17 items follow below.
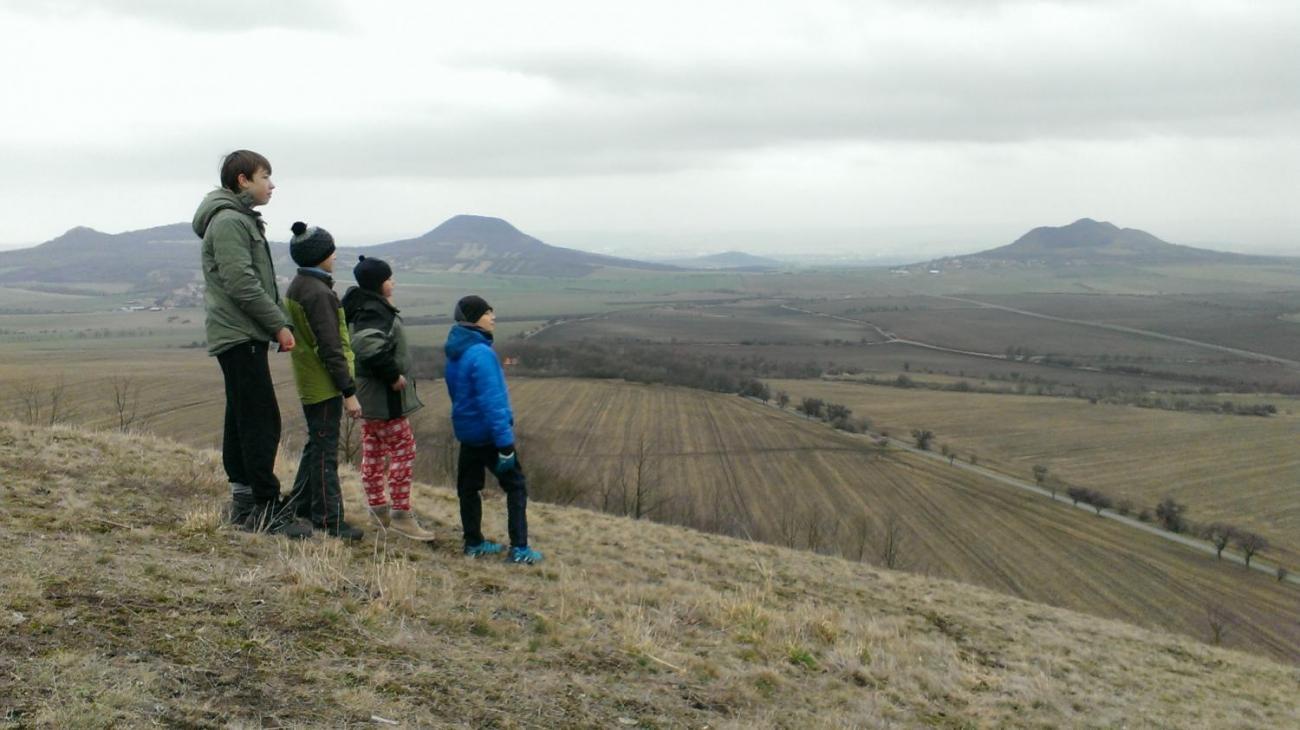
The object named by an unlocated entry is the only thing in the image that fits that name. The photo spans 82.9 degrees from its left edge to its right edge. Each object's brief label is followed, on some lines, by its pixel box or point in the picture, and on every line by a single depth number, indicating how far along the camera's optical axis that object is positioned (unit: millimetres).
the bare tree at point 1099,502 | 43503
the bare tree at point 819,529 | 31469
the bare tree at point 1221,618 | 28381
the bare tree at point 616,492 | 33097
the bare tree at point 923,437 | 53853
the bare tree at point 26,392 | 28797
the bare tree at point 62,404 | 27383
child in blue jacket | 6297
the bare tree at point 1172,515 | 40906
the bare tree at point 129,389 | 41416
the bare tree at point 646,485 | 33969
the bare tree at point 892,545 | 28772
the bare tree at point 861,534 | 32031
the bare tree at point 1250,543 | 36531
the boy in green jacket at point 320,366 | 5812
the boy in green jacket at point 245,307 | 5301
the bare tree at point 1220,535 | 37500
